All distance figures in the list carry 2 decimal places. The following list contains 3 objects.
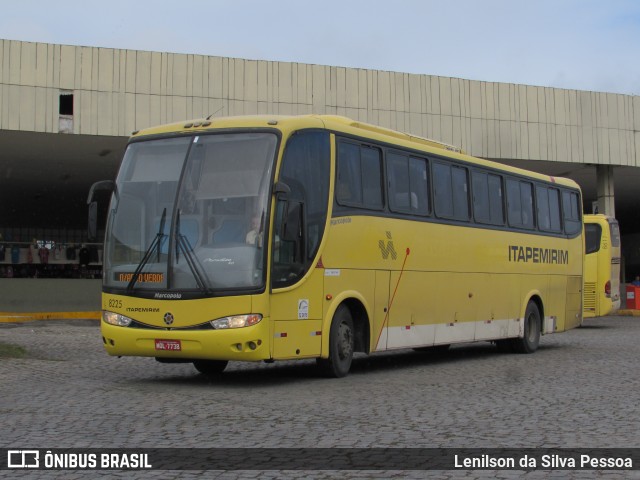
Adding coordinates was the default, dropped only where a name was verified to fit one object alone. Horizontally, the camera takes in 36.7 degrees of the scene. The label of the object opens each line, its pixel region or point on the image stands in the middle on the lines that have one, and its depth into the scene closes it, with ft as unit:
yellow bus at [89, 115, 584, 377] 38.32
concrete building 90.74
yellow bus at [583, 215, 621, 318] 92.73
